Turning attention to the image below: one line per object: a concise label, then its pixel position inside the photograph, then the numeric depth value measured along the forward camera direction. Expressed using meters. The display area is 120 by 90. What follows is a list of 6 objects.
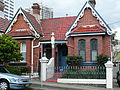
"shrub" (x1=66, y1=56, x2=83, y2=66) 17.29
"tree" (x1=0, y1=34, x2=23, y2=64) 15.60
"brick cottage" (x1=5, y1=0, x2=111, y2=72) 18.25
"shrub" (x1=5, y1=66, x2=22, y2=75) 17.28
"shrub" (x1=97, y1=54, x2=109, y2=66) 16.84
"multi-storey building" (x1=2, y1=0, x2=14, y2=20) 149.10
